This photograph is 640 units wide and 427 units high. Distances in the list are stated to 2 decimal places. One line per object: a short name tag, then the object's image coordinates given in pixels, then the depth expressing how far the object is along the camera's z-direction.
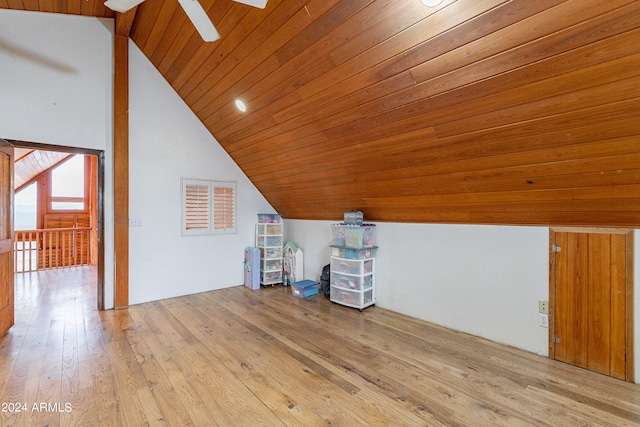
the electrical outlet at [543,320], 2.49
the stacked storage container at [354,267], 3.63
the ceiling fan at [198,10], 1.77
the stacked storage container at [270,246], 4.73
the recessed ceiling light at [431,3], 1.64
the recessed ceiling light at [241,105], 3.35
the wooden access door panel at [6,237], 2.92
